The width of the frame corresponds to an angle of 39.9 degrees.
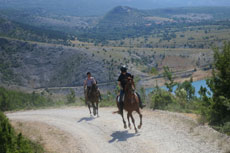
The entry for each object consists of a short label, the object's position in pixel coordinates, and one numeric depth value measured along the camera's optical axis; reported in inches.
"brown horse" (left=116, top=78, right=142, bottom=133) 611.2
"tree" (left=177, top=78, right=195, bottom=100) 2008.9
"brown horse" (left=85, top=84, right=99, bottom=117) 858.0
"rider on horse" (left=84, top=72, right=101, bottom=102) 855.1
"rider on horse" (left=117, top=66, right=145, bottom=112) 614.5
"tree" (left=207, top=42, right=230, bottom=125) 590.6
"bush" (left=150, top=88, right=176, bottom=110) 851.4
